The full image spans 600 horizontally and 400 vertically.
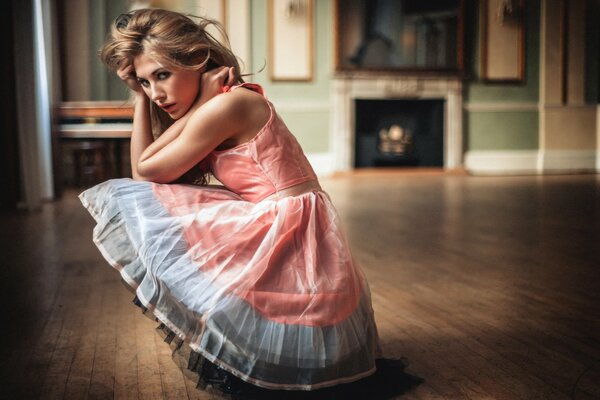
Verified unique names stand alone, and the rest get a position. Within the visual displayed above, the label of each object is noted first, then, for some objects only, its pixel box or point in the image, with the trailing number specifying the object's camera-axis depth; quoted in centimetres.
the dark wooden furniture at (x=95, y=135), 732
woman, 140
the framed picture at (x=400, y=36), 894
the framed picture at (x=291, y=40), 863
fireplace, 903
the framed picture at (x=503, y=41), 930
